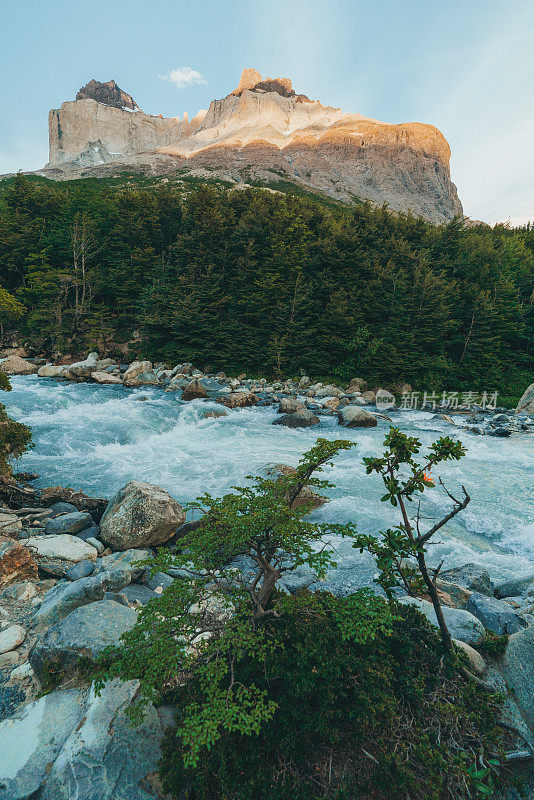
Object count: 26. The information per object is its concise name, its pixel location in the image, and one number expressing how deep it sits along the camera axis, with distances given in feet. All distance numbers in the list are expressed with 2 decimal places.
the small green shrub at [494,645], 9.34
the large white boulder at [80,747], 6.70
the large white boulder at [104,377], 65.82
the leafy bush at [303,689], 6.41
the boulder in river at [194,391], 58.75
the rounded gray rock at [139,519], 18.01
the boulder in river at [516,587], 16.12
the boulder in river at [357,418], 47.42
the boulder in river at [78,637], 9.24
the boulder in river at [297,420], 47.52
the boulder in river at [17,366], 68.18
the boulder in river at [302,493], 24.56
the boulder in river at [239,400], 56.24
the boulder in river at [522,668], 7.95
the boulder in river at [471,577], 16.49
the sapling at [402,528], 8.16
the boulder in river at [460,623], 10.23
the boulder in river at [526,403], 57.82
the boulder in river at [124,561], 14.59
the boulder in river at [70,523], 19.07
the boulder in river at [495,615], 12.07
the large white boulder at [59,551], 15.48
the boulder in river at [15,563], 13.47
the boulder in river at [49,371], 67.56
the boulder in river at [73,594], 11.76
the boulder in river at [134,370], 67.62
